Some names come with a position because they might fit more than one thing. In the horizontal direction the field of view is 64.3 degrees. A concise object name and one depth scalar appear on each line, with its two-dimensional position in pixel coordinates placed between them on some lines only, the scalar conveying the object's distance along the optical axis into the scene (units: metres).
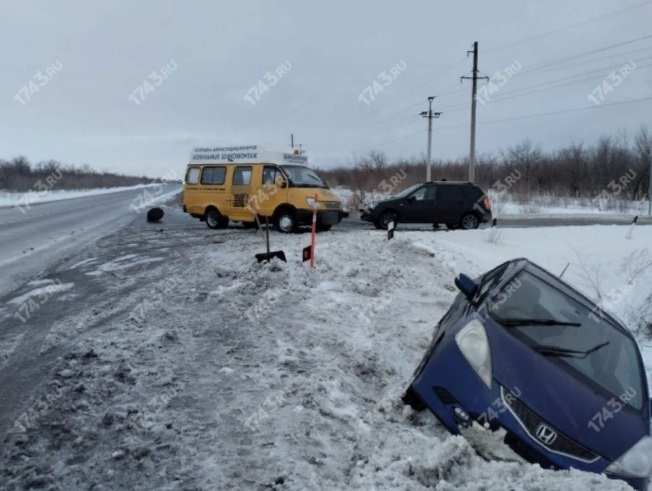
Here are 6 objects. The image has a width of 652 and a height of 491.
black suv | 18.77
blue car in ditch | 3.08
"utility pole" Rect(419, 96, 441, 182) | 39.59
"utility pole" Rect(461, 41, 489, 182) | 29.22
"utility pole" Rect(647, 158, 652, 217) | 32.34
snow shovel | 8.91
